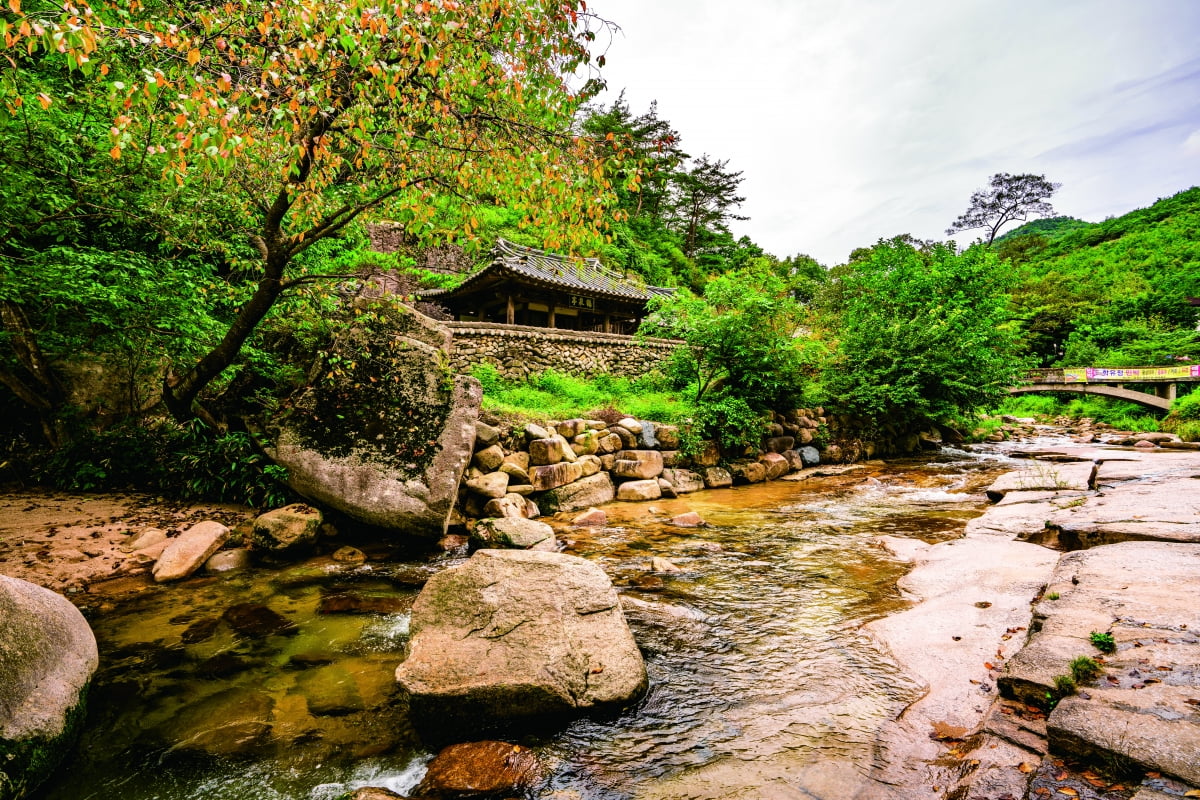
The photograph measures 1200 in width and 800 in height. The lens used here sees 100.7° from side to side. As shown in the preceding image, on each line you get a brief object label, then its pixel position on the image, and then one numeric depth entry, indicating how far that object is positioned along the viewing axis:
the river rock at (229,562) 5.41
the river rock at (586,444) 9.74
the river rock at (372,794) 2.29
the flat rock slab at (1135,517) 4.14
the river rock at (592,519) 7.76
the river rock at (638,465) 9.94
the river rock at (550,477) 8.65
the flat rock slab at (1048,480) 7.63
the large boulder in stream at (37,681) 2.32
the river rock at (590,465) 9.34
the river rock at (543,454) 8.95
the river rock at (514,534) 5.87
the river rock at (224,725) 2.77
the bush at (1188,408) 17.02
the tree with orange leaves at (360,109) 2.70
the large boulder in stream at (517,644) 2.79
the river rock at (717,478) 10.91
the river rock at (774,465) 11.91
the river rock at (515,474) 8.37
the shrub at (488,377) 13.62
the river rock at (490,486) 7.67
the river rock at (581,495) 8.55
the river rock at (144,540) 5.71
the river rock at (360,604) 4.50
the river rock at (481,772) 2.38
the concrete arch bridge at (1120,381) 18.38
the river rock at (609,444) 10.09
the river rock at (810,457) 13.21
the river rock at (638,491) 9.55
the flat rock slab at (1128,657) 1.77
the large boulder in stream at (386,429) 6.04
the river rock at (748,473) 11.52
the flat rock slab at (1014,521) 5.61
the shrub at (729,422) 11.32
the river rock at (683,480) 10.33
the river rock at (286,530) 5.70
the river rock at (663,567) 5.53
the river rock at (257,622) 4.11
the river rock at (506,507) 7.34
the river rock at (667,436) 10.95
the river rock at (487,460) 8.25
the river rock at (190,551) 5.17
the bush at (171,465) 7.16
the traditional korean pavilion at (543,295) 17.20
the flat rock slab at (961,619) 2.76
